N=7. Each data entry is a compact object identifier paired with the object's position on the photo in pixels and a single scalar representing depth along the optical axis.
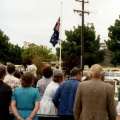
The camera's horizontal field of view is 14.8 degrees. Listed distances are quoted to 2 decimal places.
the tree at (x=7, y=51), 75.88
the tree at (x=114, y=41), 62.66
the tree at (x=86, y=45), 64.94
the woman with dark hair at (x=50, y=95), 9.61
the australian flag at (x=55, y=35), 37.00
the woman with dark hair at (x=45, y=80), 10.58
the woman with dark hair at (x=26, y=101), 8.09
